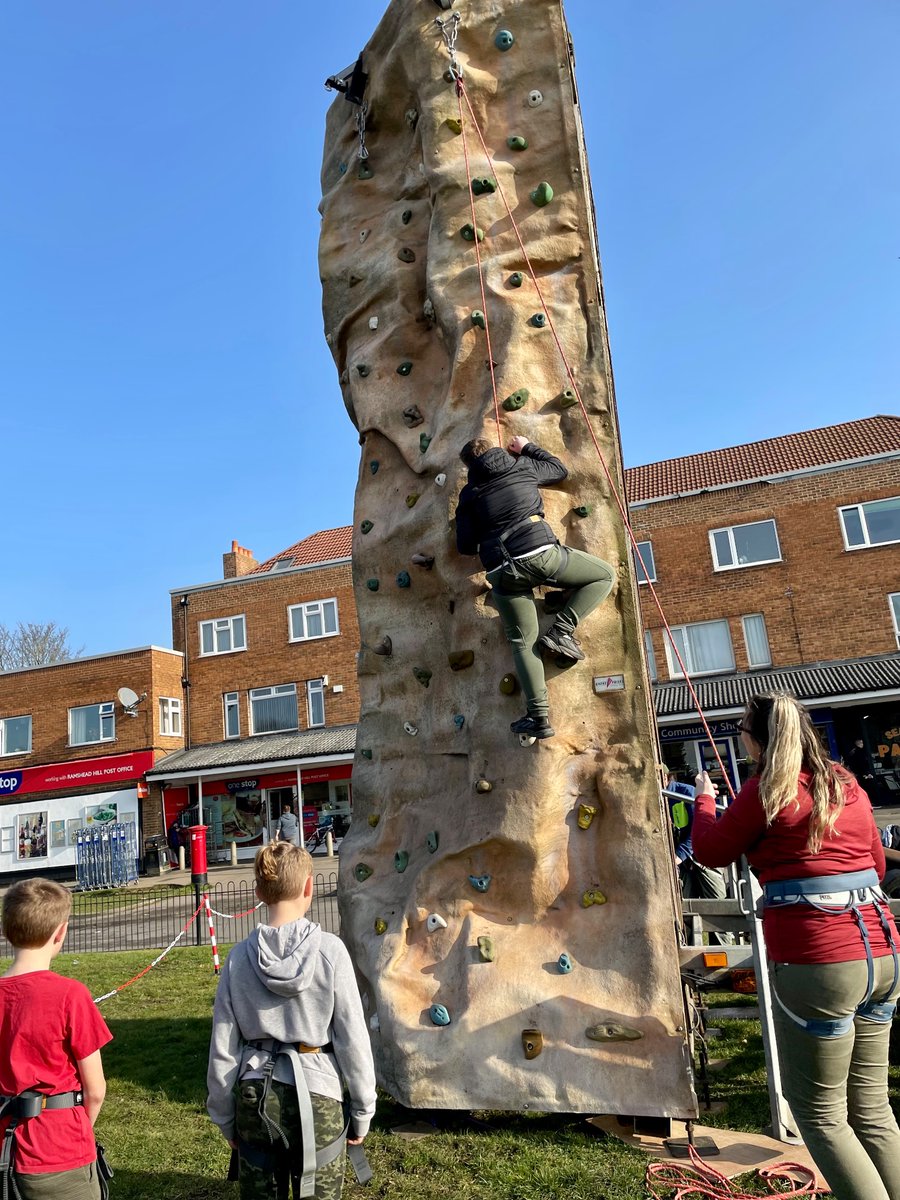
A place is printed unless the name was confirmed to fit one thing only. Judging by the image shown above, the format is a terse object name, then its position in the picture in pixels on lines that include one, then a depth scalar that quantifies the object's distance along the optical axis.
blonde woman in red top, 3.00
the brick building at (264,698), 27.05
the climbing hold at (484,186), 6.21
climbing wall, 4.82
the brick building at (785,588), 22.14
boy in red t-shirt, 2.92
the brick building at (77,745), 28.70
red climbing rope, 5.61
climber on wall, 5.09
